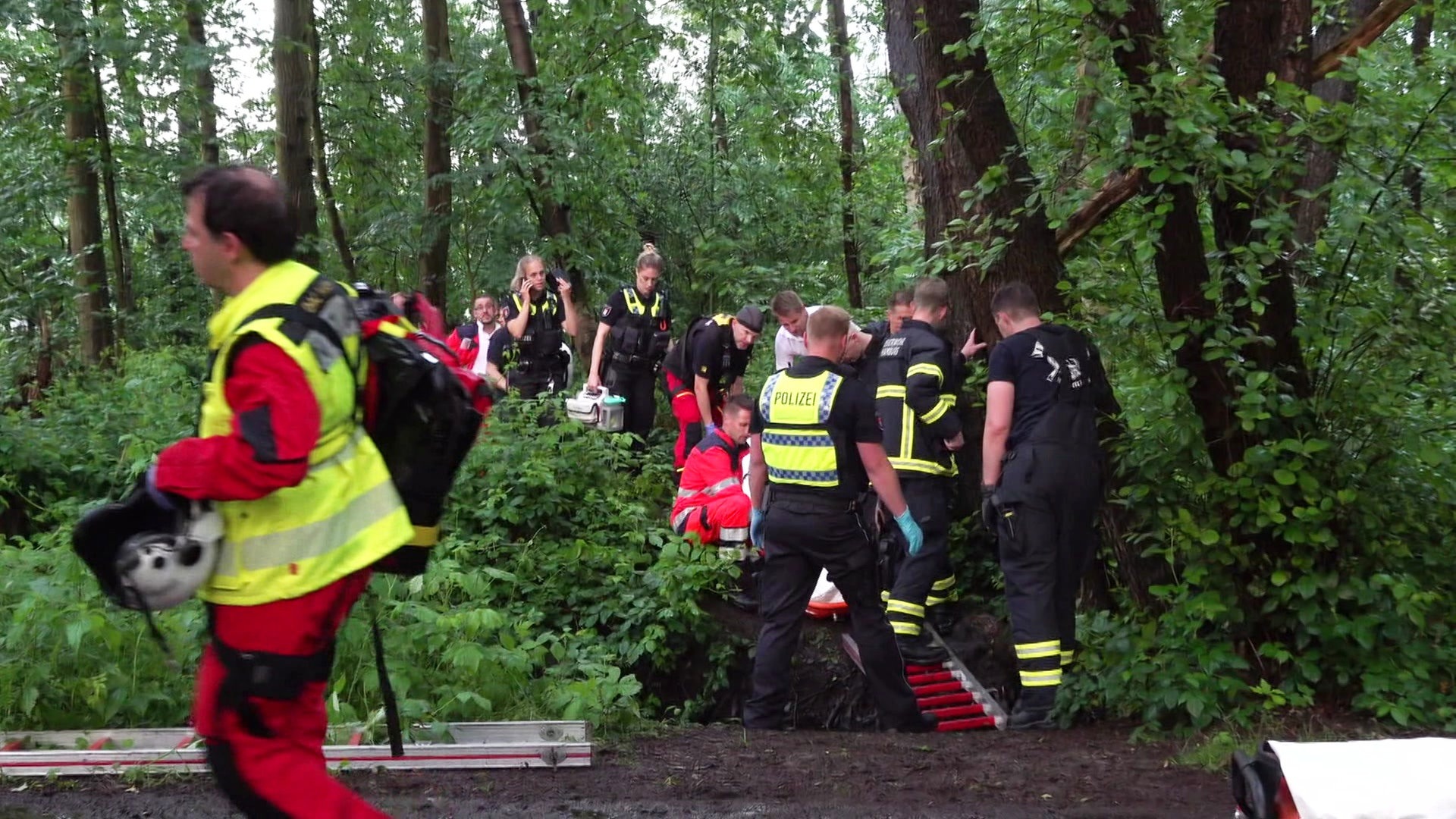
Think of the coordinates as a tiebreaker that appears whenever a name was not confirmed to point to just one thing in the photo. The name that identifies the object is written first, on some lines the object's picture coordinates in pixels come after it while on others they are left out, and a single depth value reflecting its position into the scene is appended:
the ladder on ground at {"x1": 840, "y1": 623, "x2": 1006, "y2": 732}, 7.42
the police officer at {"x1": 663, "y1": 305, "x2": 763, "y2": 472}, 10.73
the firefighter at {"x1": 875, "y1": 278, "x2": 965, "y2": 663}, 7.84
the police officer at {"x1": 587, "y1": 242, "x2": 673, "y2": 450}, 11.44
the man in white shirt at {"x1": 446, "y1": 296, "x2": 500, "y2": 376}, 12.55
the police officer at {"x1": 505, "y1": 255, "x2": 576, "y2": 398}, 11.75
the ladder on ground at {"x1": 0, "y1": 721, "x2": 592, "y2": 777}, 4.96
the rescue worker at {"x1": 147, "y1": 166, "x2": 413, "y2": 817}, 3.02
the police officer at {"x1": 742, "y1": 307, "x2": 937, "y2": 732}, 6.70
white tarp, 3.55
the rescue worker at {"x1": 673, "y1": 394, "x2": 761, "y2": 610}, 8.82
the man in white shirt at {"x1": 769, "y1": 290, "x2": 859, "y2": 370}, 9.35
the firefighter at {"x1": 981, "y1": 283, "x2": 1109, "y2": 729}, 6.74
